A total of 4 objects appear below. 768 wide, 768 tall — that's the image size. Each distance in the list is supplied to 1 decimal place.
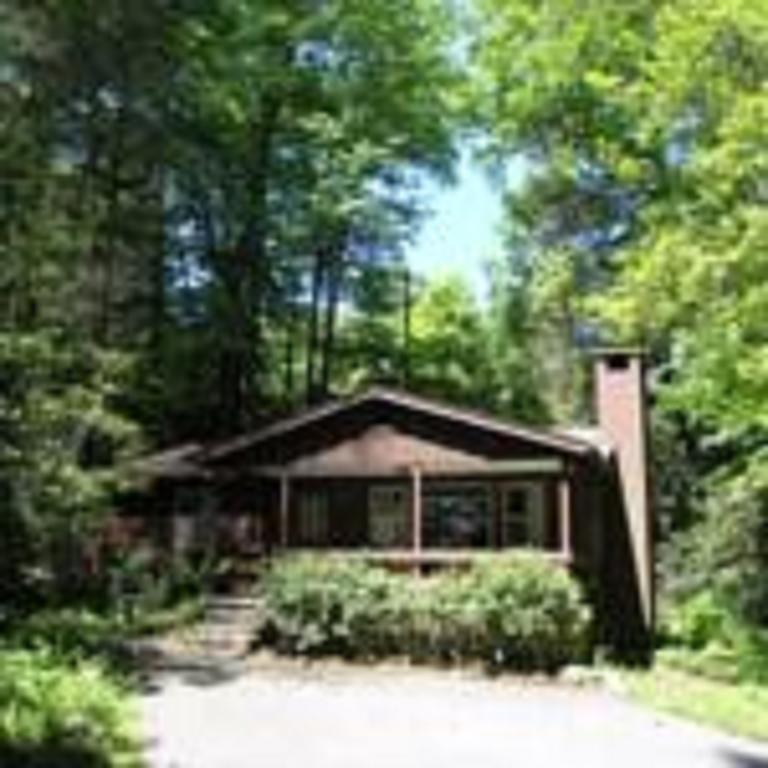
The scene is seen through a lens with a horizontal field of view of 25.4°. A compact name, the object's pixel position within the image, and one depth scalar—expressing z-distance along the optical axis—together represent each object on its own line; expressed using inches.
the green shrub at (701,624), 1278.3
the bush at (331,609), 1067.3
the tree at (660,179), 997.2
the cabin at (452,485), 1202.6
